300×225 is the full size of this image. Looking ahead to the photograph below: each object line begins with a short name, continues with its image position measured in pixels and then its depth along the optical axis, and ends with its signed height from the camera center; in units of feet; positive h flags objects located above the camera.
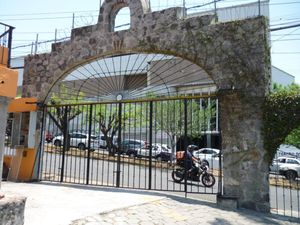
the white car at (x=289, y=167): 59.21 -3.56
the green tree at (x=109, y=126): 53.31 +3.07
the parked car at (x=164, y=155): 54.32 -1.82
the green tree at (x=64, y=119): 31.09 +2.36
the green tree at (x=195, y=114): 67.38 +7.41
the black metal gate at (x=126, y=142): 29.38 +0.90
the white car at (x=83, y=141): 60.15 +0.39
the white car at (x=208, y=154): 61.02 -1.56
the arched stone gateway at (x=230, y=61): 22.57 +6.59
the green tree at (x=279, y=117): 21.20 +2.13
